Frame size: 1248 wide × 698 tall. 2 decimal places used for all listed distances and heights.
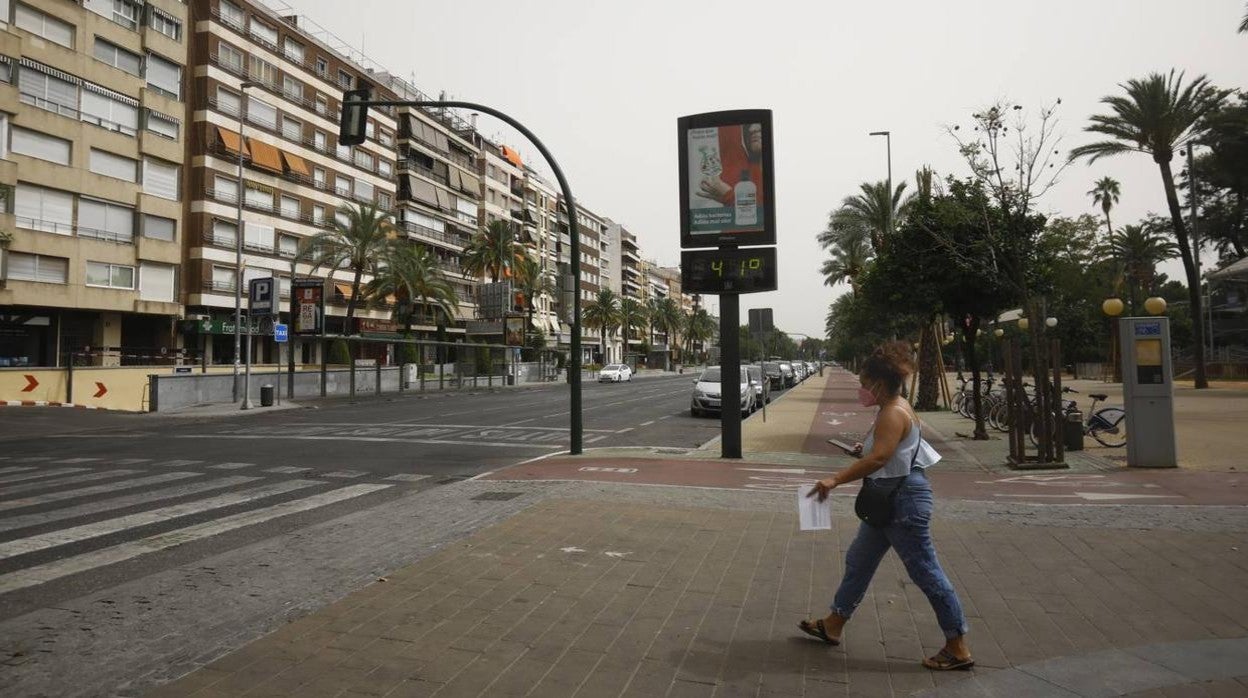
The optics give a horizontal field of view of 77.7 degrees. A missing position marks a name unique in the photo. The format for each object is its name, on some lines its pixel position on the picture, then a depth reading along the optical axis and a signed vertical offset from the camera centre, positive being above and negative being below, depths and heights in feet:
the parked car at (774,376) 134.31 -1.31
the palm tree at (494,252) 194.59 +30.26
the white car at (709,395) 73.67 -2.51
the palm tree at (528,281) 204.85 +25.39
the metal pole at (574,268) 40.45 +5.47
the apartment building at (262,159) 134.51 +41.70
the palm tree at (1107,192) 204.85 +46.15
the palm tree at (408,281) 146.82 +17.63
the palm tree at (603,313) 312.29 +22.89
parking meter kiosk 34.45 -1.28
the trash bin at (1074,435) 42.45 -3.77
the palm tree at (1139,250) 184.24 +28.40
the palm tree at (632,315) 341.82 +24.81
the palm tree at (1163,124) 93.53 +29.99
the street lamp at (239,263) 97.53 +14.26
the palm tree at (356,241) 136.98 +23.57
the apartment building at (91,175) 105.40 +29.17
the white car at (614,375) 186.74 -1.35
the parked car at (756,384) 90.71 -1.92
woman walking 11.57 -2.16
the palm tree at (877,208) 105.50 +22.48
